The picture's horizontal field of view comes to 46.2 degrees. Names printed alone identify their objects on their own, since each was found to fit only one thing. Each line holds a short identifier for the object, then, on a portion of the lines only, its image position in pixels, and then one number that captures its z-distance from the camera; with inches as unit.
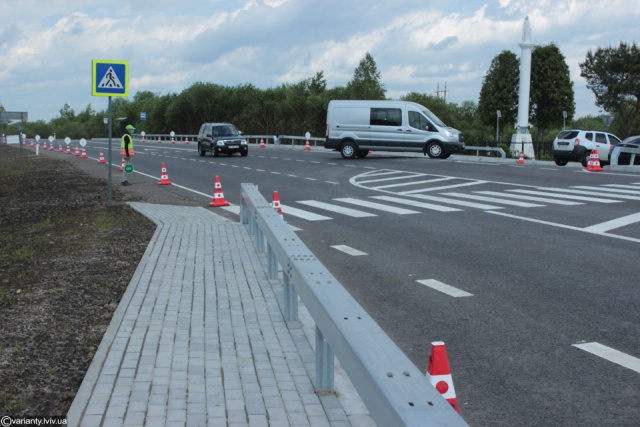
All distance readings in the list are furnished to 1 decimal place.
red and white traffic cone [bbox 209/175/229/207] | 702.5
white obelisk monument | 2112.5
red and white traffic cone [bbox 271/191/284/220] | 541.0
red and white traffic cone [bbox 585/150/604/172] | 1122.0
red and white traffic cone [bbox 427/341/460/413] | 152.9
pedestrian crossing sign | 603.5
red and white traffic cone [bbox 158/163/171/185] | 971.3
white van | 1391.5
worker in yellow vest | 940.6
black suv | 1619.1
